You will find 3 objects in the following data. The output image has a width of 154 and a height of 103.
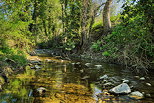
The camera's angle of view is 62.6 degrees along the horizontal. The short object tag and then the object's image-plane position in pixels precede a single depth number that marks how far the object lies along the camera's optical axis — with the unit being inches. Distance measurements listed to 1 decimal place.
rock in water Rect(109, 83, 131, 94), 139.1
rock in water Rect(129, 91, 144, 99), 129.5
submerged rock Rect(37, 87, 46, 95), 139.2
